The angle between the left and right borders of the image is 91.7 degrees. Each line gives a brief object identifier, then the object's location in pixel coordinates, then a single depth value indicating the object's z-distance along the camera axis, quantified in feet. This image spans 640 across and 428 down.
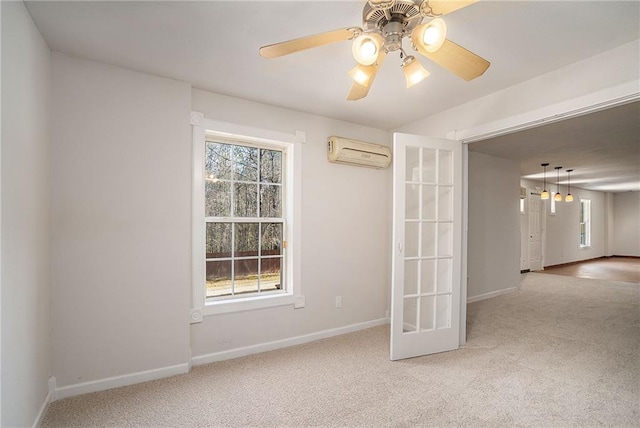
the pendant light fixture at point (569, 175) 22.24
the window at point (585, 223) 32.91
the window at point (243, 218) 9.05
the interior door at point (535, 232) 26.12
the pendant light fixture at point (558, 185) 21.44
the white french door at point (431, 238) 9.26
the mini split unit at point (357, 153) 11.14
